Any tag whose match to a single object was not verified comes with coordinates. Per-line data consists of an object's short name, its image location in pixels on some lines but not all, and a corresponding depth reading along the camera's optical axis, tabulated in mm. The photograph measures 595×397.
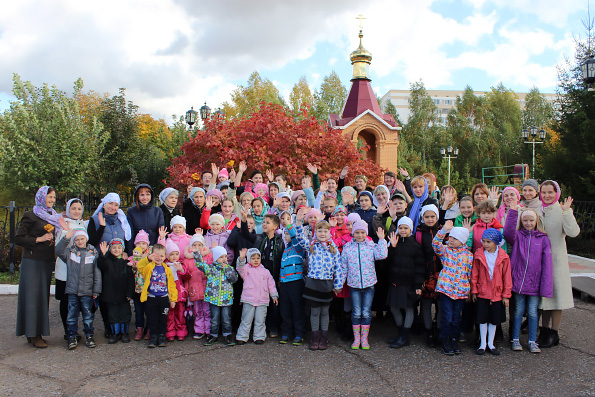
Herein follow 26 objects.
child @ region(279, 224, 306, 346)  5230
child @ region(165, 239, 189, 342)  5293
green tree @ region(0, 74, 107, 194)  14586
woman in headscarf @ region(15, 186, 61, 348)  5047
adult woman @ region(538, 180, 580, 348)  4902
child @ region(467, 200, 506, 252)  5070
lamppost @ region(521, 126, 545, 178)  23938
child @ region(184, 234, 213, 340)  5328
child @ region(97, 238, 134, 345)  5184
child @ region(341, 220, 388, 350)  5039
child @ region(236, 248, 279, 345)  5215
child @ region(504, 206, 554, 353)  4871
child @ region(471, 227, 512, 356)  4770
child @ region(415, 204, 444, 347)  5086
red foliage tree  9539
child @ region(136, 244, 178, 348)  5113
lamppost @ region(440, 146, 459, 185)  36234
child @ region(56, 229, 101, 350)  5051
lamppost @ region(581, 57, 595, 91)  9536
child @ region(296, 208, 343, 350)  5031
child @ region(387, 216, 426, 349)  4992
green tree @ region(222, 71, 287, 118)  34375
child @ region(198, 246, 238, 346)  5215
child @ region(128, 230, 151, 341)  5289
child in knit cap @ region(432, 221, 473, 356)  4832
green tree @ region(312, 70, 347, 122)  34219
